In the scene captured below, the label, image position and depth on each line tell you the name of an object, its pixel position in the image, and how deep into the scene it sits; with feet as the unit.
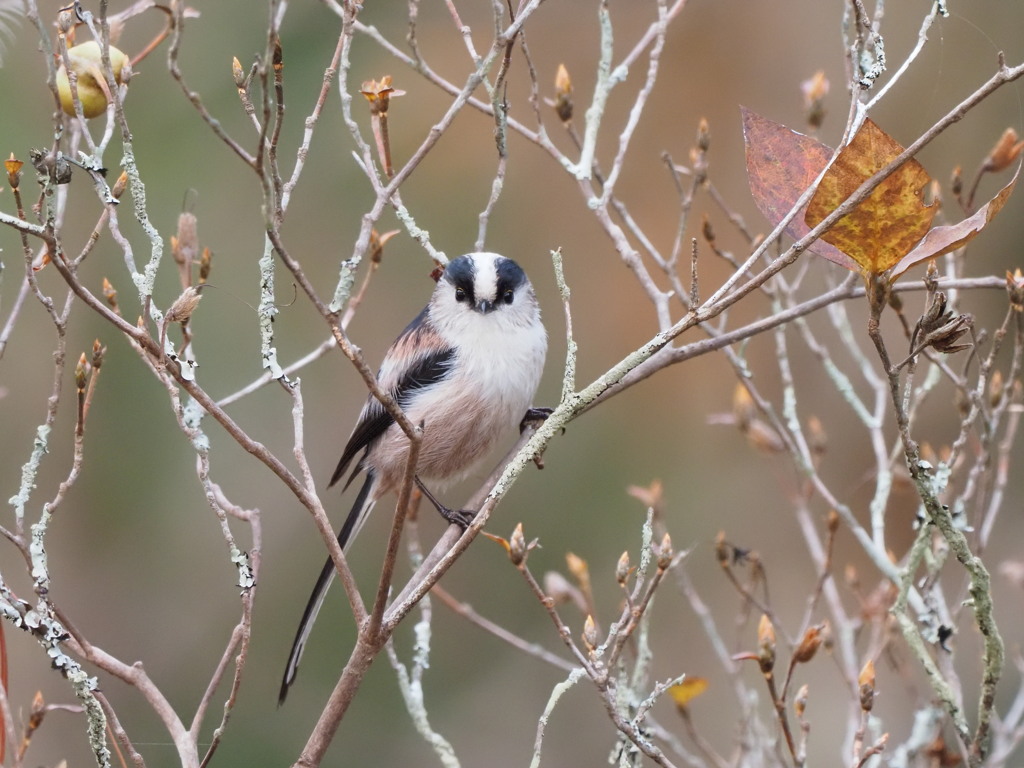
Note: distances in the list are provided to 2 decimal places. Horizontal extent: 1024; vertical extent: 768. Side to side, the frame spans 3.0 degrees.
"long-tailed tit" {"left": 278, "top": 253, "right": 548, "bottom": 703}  16.09
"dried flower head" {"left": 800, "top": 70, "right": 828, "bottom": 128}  15.97
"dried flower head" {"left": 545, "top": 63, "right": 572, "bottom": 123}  15.96
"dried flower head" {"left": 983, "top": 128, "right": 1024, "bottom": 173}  15.92
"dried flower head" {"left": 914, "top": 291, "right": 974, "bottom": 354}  14.33
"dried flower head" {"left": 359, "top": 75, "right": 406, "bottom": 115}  15.80
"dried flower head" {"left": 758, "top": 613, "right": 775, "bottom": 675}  15.72
